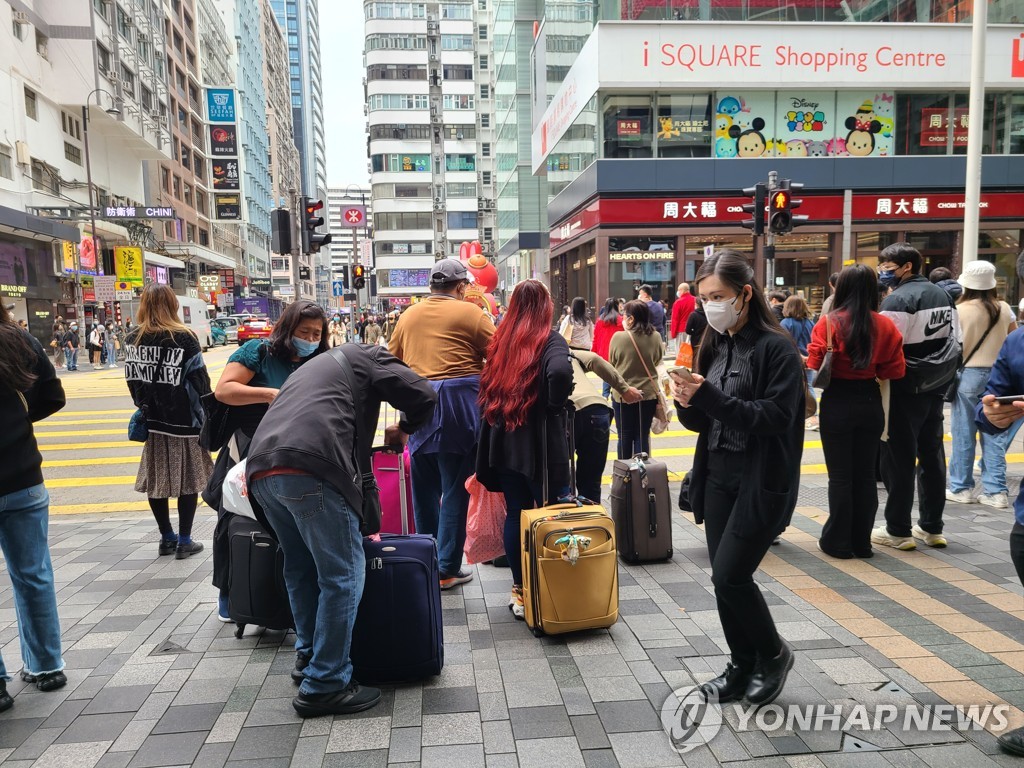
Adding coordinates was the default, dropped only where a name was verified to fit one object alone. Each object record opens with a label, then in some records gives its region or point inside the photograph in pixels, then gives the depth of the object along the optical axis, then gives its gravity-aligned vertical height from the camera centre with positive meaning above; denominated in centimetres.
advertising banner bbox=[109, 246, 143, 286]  3241 +261
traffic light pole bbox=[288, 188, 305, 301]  1072 +131
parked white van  3438 +23
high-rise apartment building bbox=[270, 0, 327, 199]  18662 +6344
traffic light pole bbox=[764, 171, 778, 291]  1272 +120
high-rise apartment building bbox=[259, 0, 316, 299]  11150 +3340
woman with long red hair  398 -51
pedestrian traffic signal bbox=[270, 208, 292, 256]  1027 +128
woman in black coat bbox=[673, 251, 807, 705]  289 -57
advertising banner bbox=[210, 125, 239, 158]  5388 +1332
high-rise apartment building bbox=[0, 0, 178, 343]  2956 +843
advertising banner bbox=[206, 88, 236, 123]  5309 +1580
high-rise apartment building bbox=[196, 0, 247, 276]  6569 +2507
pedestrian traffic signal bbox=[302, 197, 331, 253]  1148 +147
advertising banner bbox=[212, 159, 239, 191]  5772 +1157
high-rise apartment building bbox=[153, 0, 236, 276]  5272 +1349
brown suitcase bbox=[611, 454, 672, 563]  507 -136
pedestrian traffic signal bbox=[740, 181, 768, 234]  1259 +184
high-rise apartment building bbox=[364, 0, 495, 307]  8012 +2039
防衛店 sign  3341 +504
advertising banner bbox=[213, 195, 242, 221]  5819 +905
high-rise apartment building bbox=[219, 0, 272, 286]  8075 +2187
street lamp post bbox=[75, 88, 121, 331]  3024 +318
